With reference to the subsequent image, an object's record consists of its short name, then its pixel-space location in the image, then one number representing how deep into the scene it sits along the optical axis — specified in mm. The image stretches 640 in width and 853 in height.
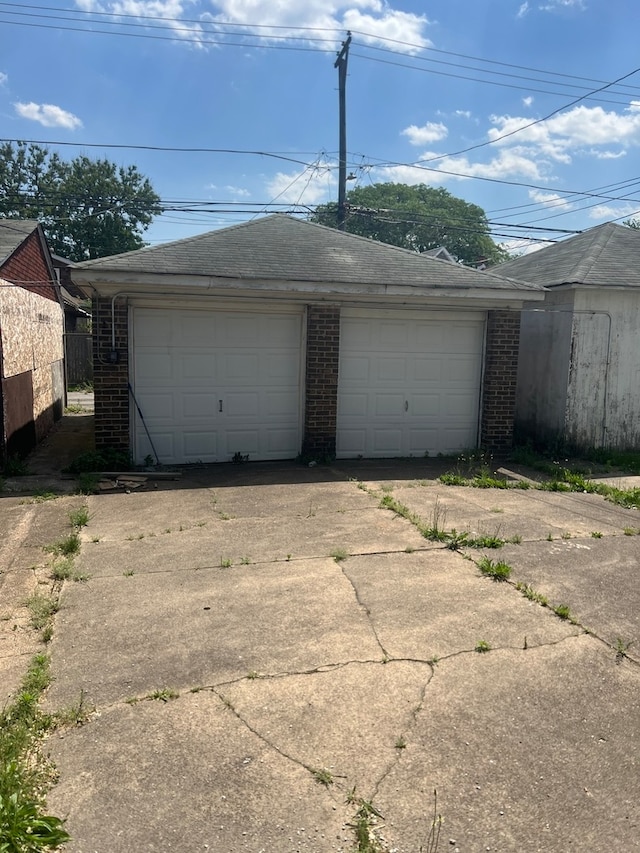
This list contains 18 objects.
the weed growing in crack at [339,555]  5402
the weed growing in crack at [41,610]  4043
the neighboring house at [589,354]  10188
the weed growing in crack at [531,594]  4514
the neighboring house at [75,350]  25600
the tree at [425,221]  49312
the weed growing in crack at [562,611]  4277
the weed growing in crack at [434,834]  2293
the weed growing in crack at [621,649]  3732
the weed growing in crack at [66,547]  5473
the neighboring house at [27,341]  9094
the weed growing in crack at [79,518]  6297
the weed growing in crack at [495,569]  4992
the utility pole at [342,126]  22703
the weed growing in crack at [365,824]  2295
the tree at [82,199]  41500
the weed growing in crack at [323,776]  2634
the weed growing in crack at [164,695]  3221
